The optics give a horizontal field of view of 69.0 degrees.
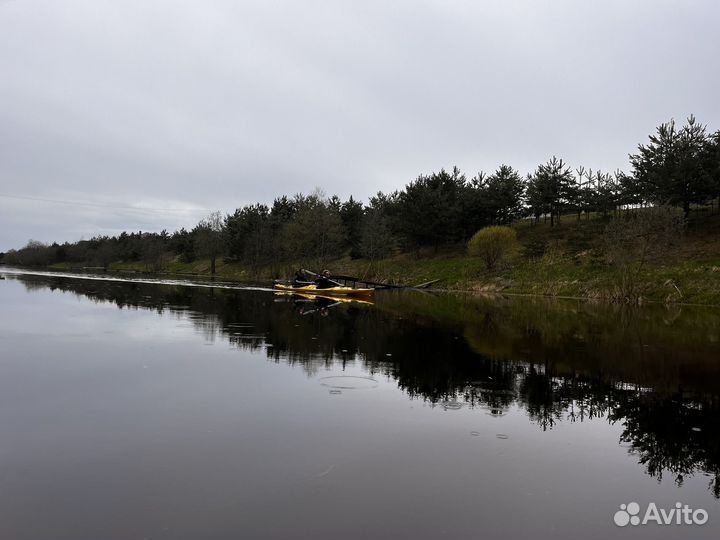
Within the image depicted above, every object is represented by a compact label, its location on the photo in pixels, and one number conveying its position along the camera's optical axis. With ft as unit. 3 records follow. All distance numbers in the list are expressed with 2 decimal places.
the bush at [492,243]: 182.09
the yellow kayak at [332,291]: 133.28
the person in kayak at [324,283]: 142.31
